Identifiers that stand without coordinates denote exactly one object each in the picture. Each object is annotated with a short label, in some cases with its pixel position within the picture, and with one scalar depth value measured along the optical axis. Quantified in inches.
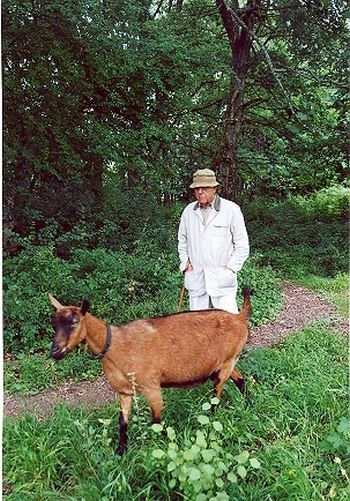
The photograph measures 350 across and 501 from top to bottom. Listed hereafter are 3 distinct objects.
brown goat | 121.8
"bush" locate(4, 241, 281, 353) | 174.7
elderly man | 155.3
